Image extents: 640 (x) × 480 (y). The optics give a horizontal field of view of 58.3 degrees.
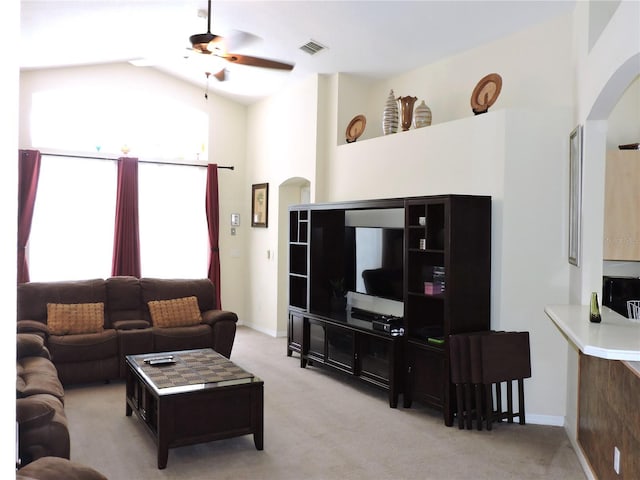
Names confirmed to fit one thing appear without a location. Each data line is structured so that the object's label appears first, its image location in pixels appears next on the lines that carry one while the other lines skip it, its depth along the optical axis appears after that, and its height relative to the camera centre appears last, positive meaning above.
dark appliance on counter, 4.23 -0.39
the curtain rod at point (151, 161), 7.20 +0.98
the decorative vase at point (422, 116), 5.47 +1.15
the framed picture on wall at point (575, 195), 3.96 +0.31
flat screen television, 5.39 -0.25
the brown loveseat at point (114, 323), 5.36 -0.92
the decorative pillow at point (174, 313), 6.08 -0.85
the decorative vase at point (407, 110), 5.69 +1.26
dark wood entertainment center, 4.47 -0.67
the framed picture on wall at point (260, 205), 8.04 +0.42
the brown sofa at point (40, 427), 2.84 -1.00
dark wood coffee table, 3.62 -1.12
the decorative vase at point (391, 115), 5.89 +1.25
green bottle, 3.30 -0.42
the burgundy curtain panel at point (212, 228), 8.17 +0.08
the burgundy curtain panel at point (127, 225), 7.48 +0.10
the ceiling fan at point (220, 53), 3.87 +1.29
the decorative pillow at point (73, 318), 5.57 -0.85
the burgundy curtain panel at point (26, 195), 6.87 +0.44
